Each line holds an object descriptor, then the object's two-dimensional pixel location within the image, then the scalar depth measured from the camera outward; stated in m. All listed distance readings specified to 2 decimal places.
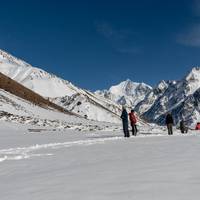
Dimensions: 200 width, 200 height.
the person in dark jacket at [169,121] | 23.09
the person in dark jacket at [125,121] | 20.02
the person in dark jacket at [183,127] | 24.80
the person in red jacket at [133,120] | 21.30
